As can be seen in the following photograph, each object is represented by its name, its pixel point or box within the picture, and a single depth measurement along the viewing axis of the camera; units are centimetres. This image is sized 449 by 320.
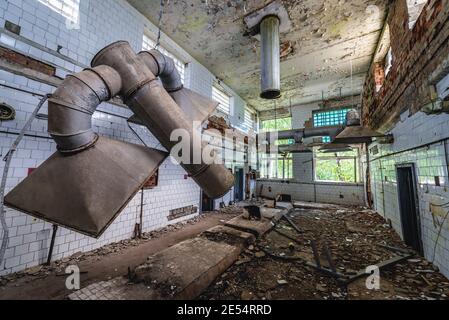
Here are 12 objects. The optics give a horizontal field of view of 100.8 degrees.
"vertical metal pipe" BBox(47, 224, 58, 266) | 298
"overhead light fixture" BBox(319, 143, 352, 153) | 539
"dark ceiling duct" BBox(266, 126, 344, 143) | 778
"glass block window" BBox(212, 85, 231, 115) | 777
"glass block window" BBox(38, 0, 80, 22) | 313
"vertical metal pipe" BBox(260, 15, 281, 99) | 419
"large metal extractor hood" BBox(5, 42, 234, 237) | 168
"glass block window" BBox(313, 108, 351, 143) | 940
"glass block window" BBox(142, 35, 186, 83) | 492
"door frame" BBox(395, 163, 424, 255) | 333
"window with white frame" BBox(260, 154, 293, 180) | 1065
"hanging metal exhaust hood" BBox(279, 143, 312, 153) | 737
